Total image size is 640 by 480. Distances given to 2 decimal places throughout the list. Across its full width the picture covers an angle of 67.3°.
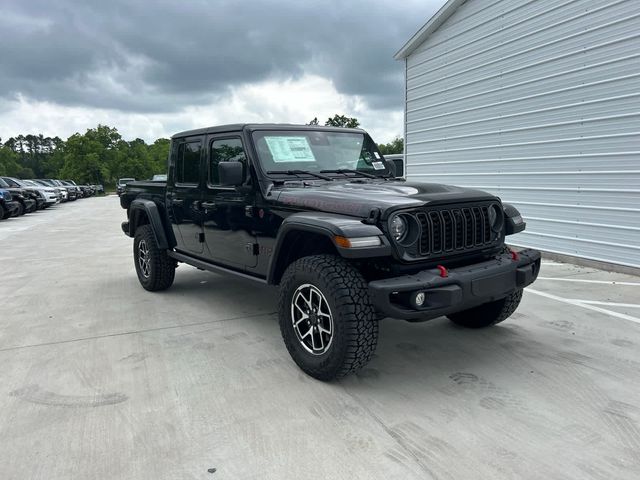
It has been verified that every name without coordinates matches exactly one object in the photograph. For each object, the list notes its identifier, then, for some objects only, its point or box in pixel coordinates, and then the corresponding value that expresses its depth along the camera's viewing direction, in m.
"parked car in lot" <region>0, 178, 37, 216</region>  18.73
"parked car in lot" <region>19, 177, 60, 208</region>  24.61
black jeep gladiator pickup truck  3.01
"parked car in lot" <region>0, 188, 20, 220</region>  16.88
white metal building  6.68
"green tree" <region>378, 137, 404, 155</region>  63.53
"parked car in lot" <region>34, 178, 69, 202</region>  29.45
